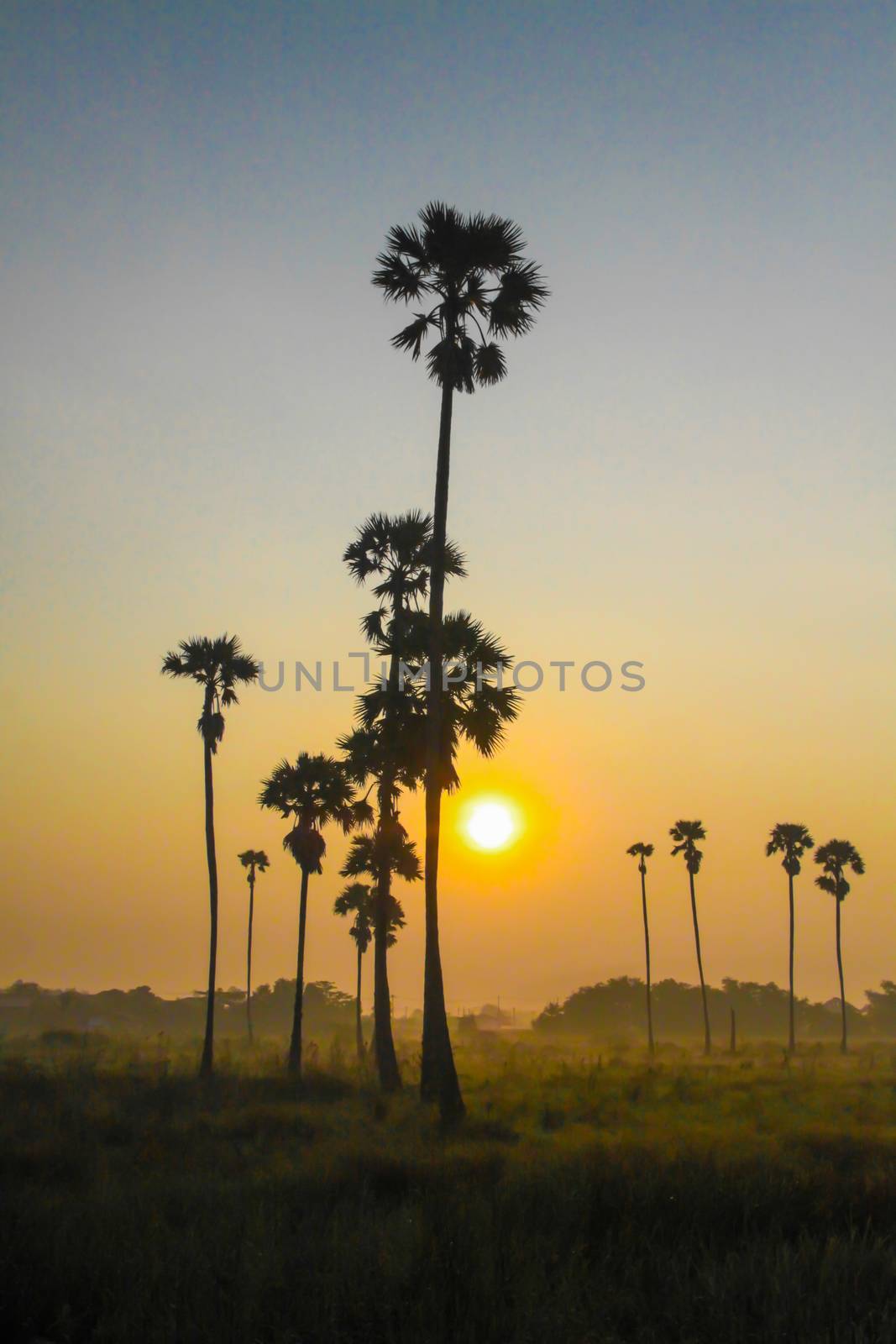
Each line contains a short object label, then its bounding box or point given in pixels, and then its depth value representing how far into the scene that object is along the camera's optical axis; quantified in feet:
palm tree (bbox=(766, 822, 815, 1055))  259.60
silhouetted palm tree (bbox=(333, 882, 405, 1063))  186.60
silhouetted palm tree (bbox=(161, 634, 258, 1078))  135.33
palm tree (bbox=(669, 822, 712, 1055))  251.19
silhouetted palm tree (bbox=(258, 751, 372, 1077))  143.74
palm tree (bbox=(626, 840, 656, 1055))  260.62
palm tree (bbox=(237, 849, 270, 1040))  251.80
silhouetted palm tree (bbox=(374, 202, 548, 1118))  83.10
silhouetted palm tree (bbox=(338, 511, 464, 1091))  96.99
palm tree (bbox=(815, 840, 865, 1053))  260.01
